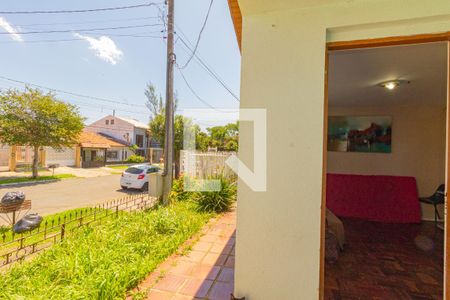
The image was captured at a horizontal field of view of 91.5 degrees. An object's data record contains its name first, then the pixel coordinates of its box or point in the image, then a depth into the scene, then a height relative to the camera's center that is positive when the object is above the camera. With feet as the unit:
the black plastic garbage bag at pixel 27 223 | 14.51 -5.15
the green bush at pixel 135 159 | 83.82 -3.56
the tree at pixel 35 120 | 41.09 +5.49
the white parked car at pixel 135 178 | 34.32 -4.47
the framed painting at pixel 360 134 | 16.01 +1.52
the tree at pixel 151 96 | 56.18 +13.94
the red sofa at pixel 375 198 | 14.62 -3.02
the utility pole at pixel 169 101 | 18.39 +4.13
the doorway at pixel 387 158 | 7.68 -0.28
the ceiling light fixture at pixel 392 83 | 10.41 +3.46
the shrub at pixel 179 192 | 19.69 -3.81
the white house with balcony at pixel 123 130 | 94.73 +8.75
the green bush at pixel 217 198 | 16.78 -3.71
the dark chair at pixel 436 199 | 13.66 -2.81
